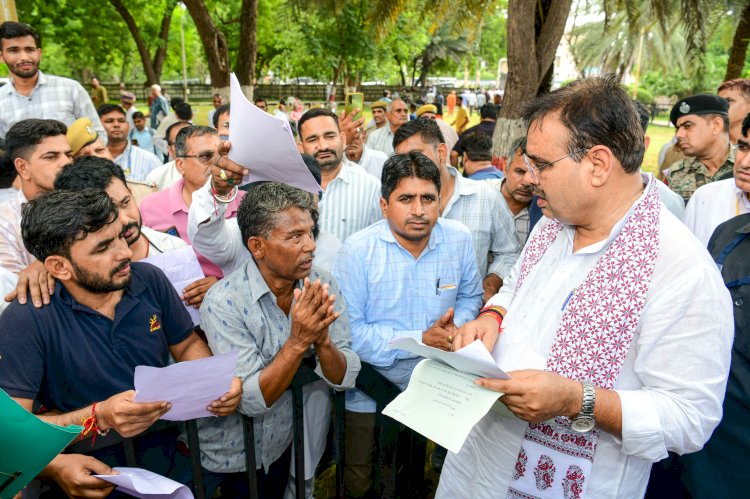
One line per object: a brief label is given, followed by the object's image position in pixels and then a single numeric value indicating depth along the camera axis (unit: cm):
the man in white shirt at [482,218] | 366
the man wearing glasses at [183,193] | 373
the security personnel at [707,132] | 417
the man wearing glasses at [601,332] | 150
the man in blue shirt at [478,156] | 504
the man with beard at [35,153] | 333
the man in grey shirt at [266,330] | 218
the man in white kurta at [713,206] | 296
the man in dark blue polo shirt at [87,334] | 188
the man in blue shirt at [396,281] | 279
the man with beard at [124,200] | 276
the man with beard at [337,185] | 390
